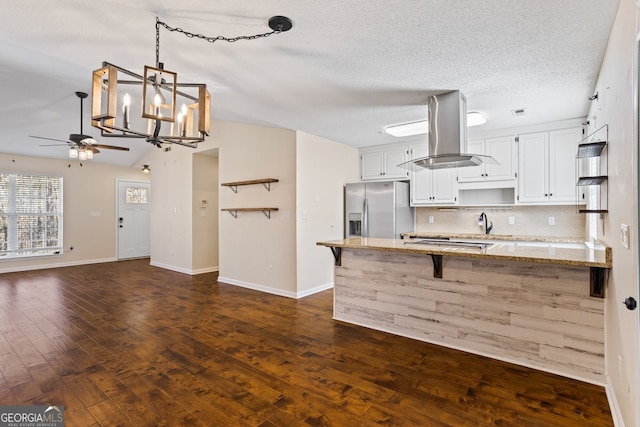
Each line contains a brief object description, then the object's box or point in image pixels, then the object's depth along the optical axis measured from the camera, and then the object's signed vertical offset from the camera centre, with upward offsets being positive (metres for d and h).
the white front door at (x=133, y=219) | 8.41 -0.13
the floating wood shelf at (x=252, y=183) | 4.85 +0.50
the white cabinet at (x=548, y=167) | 3.97 +0.61
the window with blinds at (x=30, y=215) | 6.72 -0.01
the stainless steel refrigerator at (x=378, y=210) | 4.97 +0.07
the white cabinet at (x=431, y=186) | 4.82 +0.44
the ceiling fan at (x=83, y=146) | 4.44 +1.01
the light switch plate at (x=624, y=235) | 1.57 -0.11
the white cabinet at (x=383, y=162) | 5.33 +0.91
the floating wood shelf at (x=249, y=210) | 4.93 +0.07
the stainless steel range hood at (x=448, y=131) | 3.19 +0.85
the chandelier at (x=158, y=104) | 1.88 +0.73
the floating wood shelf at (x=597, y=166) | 2.21 +0.38
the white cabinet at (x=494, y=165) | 4.36 +0.70
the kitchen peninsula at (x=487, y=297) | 2.30 -0.72
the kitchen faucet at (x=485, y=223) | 4.70 -0.13
